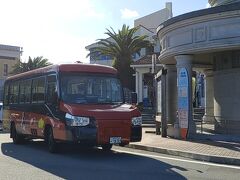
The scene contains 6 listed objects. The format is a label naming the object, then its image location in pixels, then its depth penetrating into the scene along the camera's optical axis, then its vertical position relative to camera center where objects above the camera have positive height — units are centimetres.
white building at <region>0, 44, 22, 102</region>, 4126 +596
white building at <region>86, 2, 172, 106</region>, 2878 +545
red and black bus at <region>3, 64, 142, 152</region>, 781 -28
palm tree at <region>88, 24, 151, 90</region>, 3051 +544
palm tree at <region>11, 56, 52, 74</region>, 3801 +466
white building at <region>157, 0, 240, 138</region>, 989 +166
